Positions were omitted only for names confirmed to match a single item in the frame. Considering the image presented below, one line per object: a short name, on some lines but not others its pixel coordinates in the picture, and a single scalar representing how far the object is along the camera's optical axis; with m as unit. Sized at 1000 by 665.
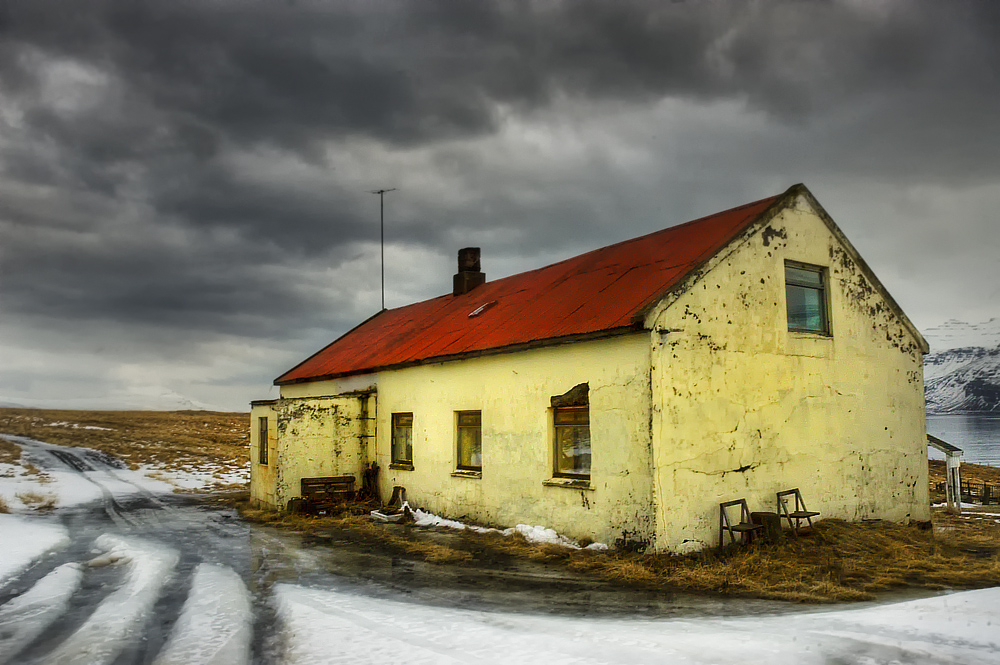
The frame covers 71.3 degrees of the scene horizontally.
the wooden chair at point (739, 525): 10.50
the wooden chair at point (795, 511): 11.10
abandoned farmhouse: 10.84
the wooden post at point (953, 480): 22.02
